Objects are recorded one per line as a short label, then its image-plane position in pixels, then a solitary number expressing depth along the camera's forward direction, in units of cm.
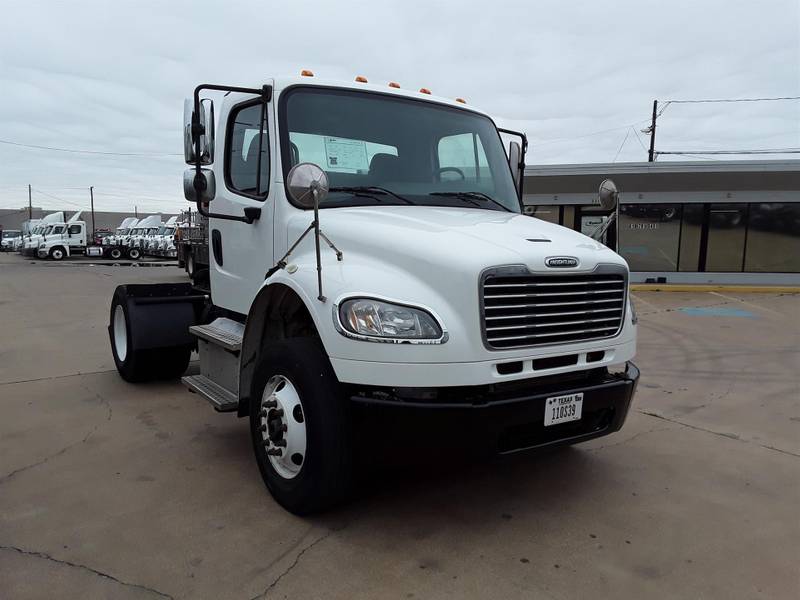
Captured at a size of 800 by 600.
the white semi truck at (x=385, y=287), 291
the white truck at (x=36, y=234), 3514
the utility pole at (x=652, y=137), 3503
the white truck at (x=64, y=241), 3484
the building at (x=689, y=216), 1781
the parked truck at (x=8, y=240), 4857
